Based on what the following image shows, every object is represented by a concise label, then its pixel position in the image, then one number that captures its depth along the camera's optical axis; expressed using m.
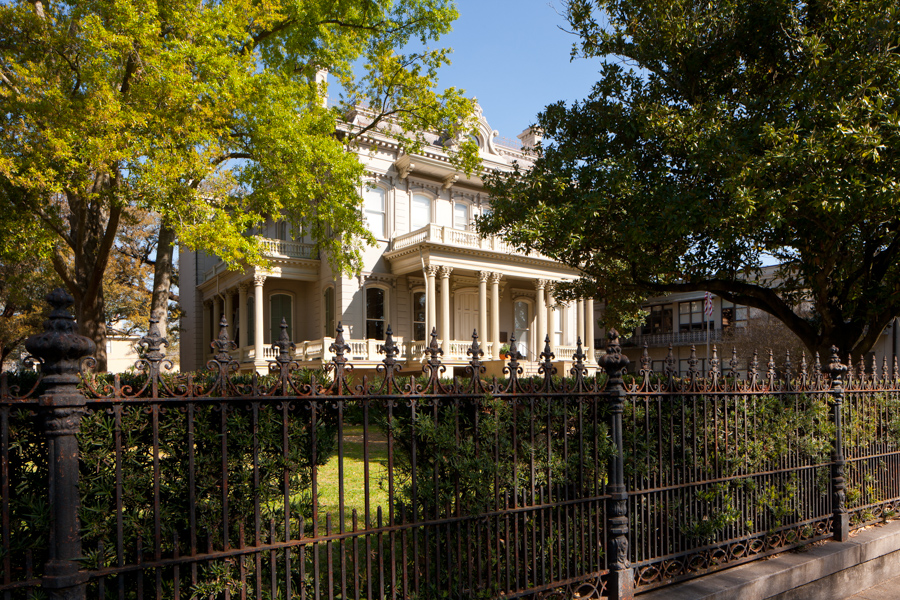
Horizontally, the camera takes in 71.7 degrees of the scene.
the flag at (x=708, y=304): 31.69
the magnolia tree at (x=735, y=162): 7.65
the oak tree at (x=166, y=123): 12.17
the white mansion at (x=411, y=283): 24.70
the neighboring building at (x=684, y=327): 43.11
